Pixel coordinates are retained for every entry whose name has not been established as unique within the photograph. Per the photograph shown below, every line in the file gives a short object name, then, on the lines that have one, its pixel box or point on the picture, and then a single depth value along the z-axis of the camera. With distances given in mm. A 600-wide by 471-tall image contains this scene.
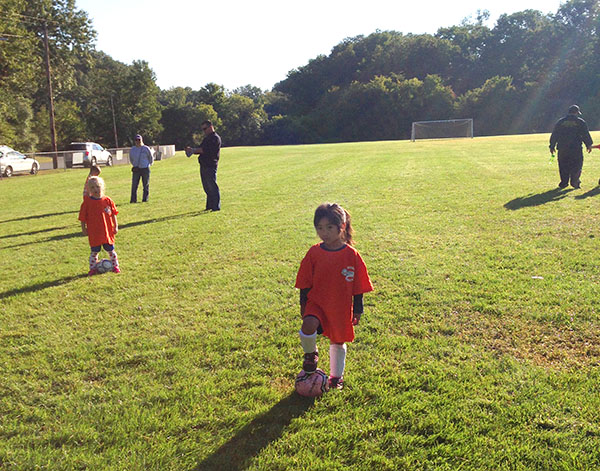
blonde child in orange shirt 6680
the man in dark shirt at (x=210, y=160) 11211
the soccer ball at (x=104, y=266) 6742
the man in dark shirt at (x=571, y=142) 11609
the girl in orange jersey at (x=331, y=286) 3266
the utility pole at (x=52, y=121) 30438
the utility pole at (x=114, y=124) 63856
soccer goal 53625
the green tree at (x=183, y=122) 77375
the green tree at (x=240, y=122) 83188
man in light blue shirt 12923
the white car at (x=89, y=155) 31641
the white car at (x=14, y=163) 25781
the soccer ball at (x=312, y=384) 3344
